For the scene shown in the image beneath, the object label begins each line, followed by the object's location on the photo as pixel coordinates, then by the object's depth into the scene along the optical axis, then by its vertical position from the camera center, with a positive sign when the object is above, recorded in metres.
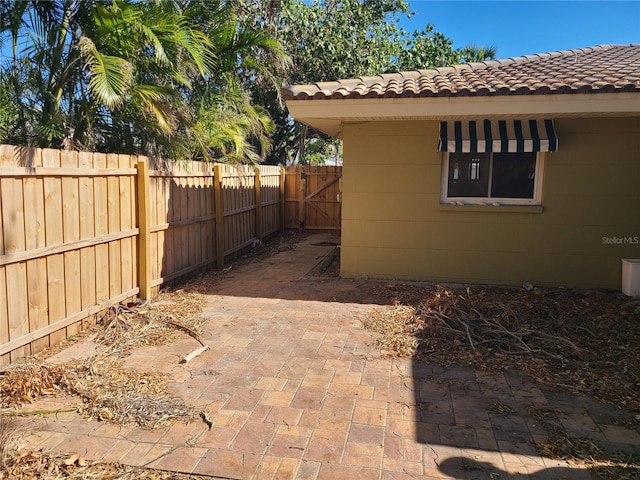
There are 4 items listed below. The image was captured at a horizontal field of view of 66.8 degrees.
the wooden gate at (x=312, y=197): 14.91 -0.31
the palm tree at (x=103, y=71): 6.15 +1.49
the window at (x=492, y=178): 7.39 +0.20
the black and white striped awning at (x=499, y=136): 6.94 +0.80
